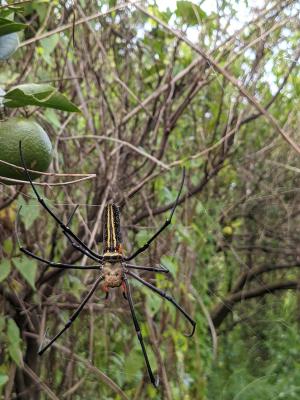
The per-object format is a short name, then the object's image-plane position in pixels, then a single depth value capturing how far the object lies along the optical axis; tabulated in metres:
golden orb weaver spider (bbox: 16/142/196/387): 1.04
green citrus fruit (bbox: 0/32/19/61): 0.79
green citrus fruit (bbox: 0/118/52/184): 0.79
